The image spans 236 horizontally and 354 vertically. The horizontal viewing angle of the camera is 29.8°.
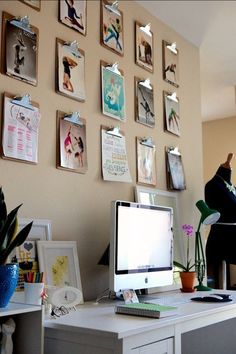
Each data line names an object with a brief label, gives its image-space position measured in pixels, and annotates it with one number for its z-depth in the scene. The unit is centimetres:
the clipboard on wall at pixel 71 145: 198
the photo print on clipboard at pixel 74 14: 208
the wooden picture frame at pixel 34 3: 190
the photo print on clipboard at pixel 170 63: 281
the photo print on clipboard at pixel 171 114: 274
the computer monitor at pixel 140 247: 185
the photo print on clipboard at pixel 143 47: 257
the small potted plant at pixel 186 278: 236
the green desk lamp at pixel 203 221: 258
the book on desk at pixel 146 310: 153
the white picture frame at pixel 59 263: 178
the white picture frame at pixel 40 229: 178
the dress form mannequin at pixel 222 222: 307
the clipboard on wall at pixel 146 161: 246
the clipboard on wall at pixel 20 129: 174
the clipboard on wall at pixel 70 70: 202
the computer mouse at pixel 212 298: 197
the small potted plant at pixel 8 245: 137
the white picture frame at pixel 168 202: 242
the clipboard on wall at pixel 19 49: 178
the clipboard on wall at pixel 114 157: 222
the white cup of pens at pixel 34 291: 150
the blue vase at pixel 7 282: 136
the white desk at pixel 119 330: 133
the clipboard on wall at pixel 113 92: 227
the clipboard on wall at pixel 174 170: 270
